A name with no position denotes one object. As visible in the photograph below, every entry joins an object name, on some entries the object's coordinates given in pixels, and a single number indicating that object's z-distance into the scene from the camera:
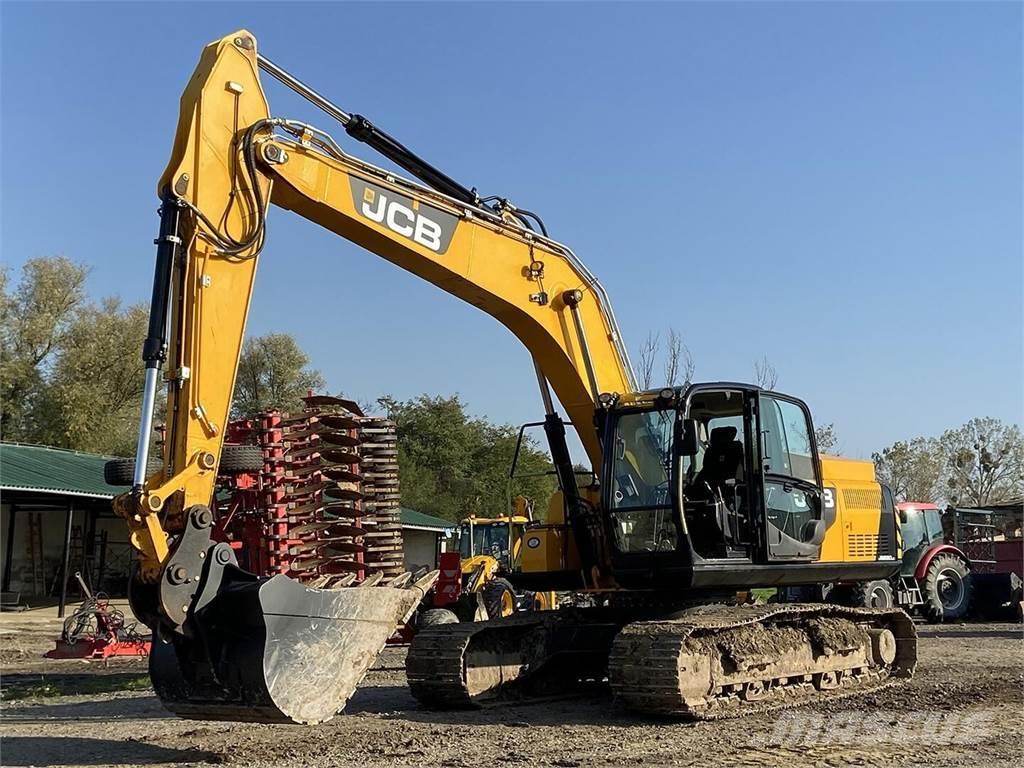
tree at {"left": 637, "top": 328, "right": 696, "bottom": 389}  26.17
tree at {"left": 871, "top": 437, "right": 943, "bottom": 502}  63.41
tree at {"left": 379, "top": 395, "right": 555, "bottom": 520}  46.56
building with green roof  27.16
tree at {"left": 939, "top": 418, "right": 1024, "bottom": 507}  62.53
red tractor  19.97
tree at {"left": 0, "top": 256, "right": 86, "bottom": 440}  42.32
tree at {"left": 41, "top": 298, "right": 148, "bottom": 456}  41.88
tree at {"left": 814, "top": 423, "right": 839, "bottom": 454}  36.35
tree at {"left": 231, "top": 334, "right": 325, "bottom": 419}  49.28
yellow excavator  6.71
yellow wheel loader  15.38
